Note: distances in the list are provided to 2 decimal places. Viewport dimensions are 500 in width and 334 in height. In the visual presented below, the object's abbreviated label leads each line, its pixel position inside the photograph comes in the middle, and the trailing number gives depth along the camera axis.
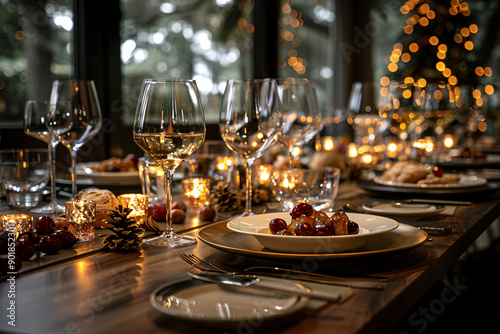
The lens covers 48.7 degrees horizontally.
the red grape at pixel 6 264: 0.75
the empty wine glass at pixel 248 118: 1.17
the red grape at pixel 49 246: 0.86
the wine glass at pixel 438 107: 2.12
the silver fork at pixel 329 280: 0.70
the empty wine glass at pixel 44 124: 1.27
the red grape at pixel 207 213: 1.20
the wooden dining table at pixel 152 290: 0.57
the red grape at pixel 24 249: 0.82
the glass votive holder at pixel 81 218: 0.96
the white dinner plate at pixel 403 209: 1.21
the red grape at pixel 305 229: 0.82
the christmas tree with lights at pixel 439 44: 5.80
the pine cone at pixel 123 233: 0.90
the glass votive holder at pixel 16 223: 0.92
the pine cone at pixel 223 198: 1.32
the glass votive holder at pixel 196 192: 1.31
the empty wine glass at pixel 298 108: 1.42
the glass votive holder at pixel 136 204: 1.07
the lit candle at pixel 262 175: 1.57
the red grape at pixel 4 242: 0.82
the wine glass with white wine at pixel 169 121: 0.95
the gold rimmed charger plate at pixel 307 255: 0.77
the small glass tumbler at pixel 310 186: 1.26
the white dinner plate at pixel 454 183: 1.54
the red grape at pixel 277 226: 0.88
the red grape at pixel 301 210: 0.91
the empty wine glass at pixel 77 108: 1.26
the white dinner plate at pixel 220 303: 0.55
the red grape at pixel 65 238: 0.90
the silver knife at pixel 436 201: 1.36
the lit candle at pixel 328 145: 2.51
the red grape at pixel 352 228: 0.85
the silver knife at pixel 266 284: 0.63
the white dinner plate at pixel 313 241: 0.78
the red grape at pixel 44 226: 0.96
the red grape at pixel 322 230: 0.81
